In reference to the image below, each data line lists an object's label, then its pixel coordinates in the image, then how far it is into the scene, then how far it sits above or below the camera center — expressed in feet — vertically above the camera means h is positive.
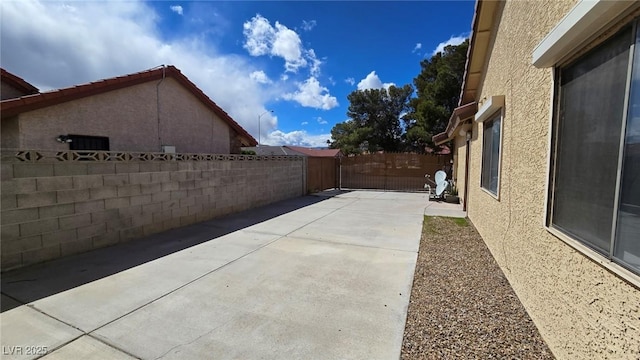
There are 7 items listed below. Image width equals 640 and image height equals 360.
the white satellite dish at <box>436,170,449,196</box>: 41.88 -3.22
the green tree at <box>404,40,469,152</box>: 68.74 +17.67
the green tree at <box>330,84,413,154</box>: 108.58 +15.90
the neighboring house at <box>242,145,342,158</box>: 141.42 +5.23
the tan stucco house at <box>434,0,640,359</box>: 6.03 -0.36
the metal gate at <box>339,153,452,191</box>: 57.93 -1.86
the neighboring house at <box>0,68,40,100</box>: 28.76 +7.58
